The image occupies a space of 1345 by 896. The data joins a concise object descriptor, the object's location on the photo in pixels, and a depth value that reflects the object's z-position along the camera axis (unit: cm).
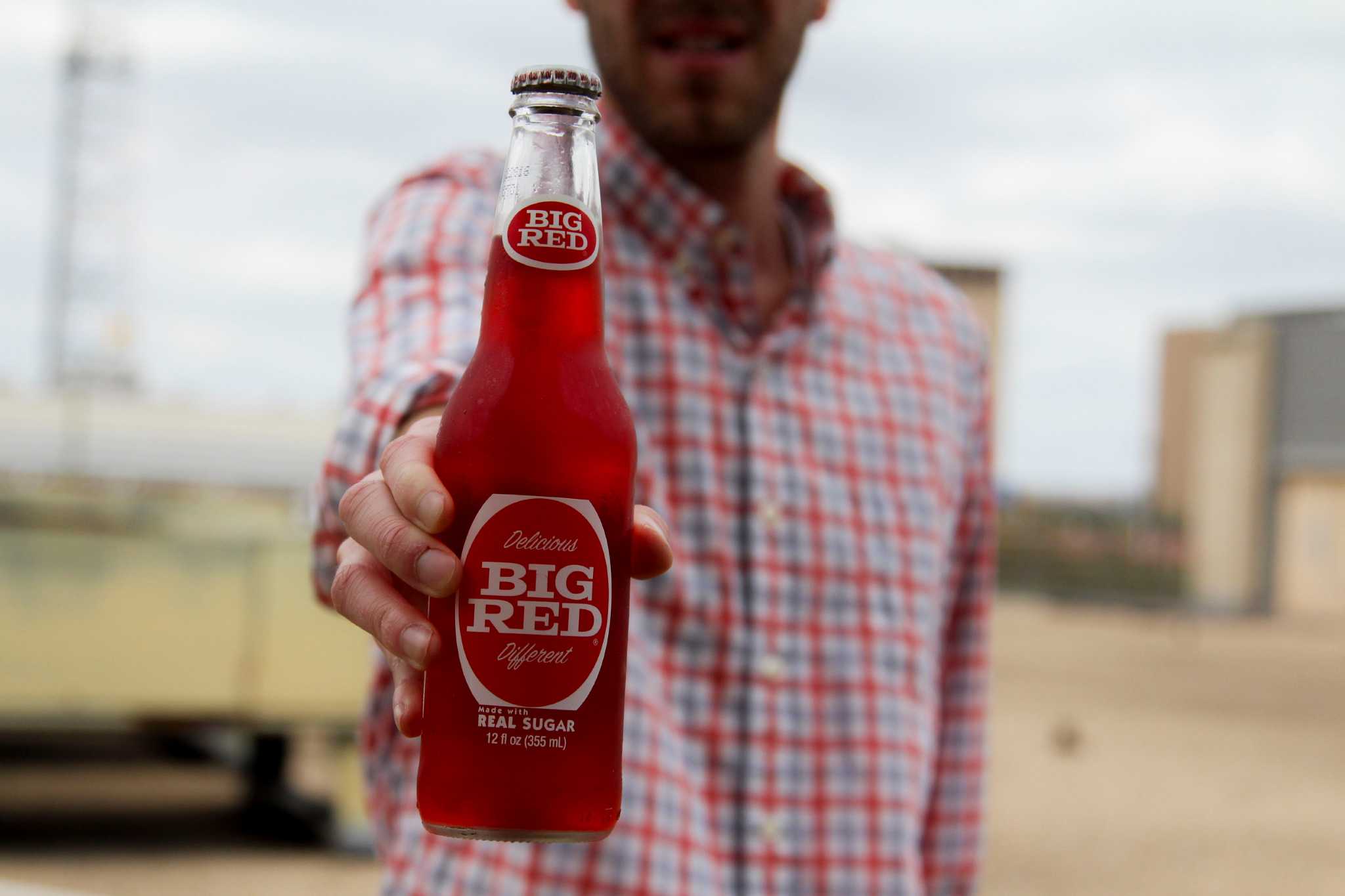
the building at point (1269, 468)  3025
